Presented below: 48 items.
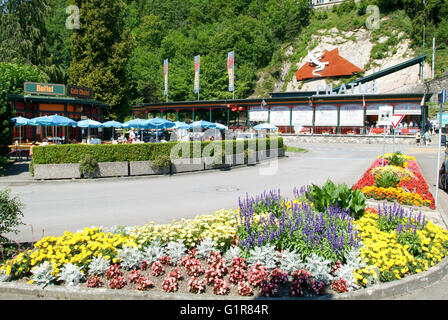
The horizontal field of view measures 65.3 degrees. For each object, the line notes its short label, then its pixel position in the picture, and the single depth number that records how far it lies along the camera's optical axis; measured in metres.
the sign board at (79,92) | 34.22
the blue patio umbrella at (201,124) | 30.34
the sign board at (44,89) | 31.08
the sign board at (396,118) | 15.39
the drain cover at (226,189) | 13.94
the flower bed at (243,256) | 5.18
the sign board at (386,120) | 15.93
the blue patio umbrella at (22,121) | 25.44
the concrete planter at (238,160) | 21.20
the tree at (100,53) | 46.91
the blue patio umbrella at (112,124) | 30.40
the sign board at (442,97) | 9.88
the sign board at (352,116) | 44.38
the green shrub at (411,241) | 6.17
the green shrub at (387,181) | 11.34
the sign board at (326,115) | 46.19
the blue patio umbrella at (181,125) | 33.70
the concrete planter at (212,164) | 19.59
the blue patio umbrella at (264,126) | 38.51
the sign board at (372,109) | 43.16
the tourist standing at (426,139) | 37.22
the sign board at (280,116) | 49.56
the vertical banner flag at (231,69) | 51.28
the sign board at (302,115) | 47.91
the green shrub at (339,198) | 7.62
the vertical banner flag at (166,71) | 58.15
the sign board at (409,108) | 41.03
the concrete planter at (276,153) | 25.08
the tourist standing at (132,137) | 33.66
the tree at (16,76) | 34.56
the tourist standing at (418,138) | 38.00
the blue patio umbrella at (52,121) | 25.06
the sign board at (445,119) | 40.06
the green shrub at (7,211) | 5.98
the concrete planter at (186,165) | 18.50
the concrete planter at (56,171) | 16.14
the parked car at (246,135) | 31.05
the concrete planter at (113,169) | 16.75
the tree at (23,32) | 43.78
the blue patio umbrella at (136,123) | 28.88
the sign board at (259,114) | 51.23
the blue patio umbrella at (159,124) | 29.23
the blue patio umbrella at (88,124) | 27.55
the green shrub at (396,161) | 16.09
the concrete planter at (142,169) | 17.28
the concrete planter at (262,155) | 23.49
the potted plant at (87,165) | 16.25
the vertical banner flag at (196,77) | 54.04
